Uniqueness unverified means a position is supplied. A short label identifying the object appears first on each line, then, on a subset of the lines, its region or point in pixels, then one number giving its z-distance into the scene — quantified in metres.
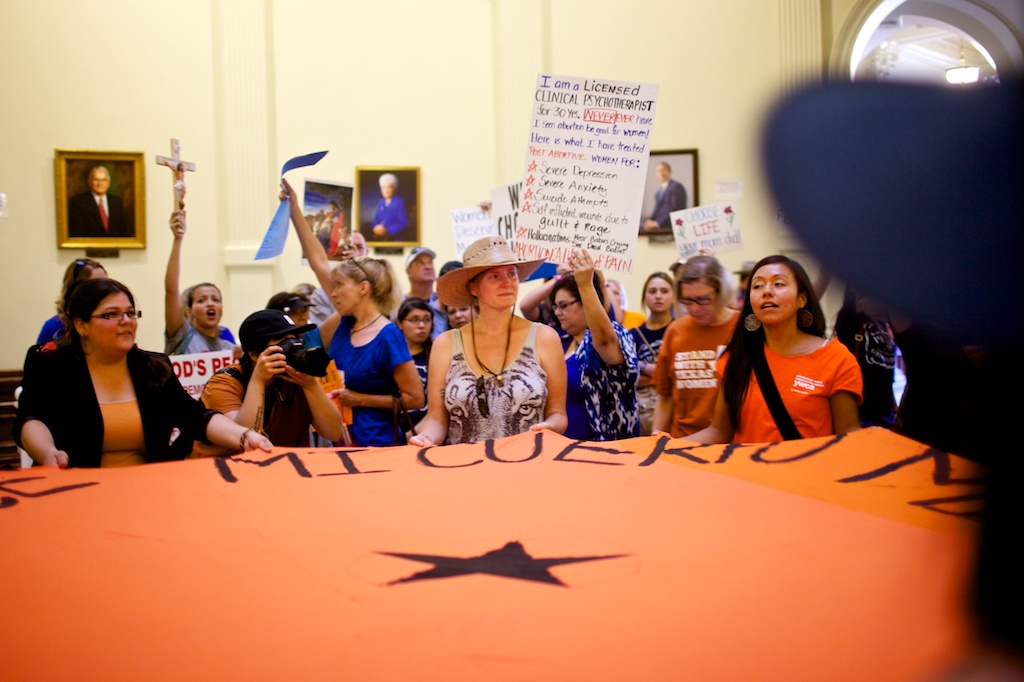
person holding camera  3.31
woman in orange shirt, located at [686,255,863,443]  3.07
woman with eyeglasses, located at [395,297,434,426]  5.04
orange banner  1.21
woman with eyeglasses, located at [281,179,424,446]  4.02
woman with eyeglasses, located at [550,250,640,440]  3.59
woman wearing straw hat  3.38
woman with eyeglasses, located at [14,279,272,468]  3.04
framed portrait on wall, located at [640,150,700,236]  9.52
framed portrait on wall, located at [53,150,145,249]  8.50
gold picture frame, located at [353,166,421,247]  9.11
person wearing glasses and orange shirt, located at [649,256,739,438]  3.83
